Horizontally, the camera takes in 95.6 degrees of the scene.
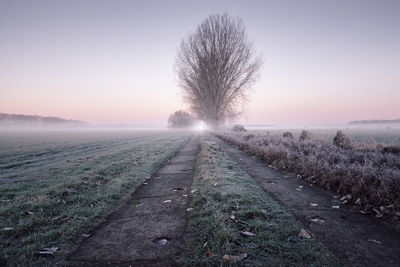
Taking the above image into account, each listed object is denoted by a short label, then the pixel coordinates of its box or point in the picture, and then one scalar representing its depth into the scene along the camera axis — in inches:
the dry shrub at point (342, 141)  320.3
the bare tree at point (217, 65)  924.6
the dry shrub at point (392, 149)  244.3
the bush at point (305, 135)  468.1
